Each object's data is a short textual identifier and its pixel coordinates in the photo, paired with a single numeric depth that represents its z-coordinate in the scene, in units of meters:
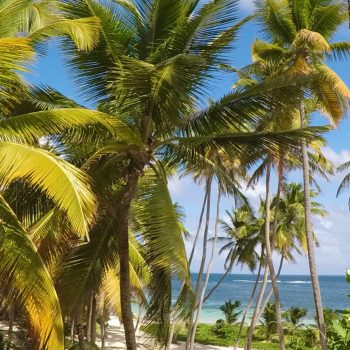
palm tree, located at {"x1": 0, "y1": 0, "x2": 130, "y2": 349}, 5.35
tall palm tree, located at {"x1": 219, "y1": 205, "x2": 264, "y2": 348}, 27.73
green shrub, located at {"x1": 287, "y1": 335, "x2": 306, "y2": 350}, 23.98
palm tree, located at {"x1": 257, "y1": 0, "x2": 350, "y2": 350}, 12.33
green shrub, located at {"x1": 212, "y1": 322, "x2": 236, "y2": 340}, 31.28
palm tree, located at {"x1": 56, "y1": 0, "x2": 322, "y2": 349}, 7.56
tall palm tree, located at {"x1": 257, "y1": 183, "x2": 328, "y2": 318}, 25.41
